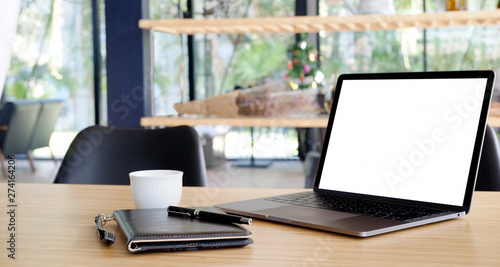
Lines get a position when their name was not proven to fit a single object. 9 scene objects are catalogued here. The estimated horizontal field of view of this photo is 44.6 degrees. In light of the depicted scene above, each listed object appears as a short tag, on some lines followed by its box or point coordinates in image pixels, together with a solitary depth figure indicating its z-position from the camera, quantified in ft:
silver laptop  3.03
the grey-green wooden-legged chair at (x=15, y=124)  18.85
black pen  2.66
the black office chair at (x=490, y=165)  4.92
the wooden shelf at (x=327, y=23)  6.70
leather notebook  2.43
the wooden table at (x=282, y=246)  2.31
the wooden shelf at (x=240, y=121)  6.65
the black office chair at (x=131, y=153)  5.28
